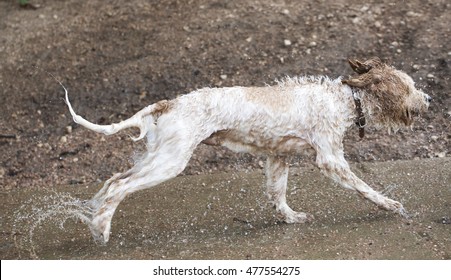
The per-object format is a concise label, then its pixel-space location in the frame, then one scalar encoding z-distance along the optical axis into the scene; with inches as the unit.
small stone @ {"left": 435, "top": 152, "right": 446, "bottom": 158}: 556.4
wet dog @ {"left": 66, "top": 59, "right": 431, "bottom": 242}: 436.8
